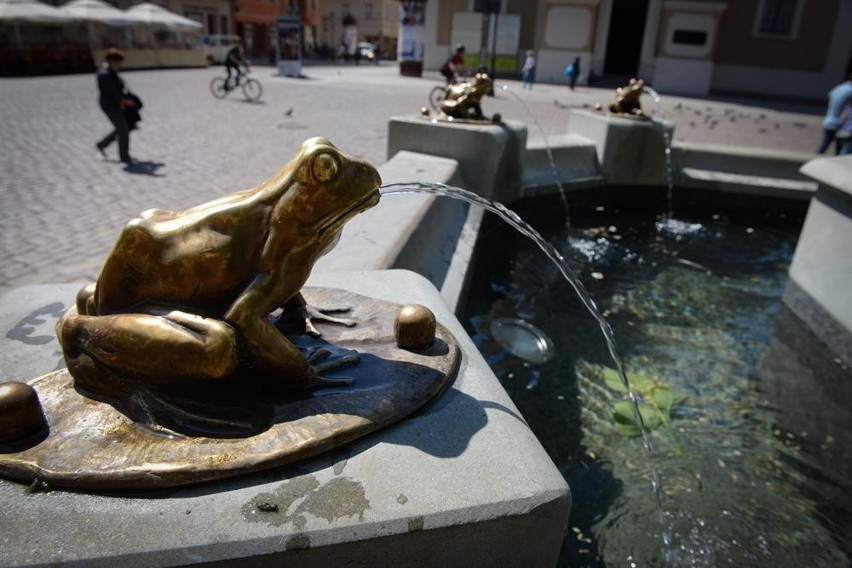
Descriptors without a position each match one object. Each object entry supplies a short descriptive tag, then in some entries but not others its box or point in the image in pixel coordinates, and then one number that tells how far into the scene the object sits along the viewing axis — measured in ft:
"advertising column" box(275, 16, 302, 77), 74.38
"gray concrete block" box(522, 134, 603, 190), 22.31
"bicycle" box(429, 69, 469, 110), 51.72
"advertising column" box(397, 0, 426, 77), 96.27
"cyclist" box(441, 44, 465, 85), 58.34
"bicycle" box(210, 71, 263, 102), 52.75
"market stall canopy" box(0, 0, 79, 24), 67.95
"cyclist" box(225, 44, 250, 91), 54.55
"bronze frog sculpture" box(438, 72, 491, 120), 19.74
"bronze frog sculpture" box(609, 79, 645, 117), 24.06
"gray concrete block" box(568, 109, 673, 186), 23.36
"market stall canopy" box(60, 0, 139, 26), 77.15
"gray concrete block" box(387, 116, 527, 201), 18.30
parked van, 104.12
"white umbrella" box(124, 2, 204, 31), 84.01
